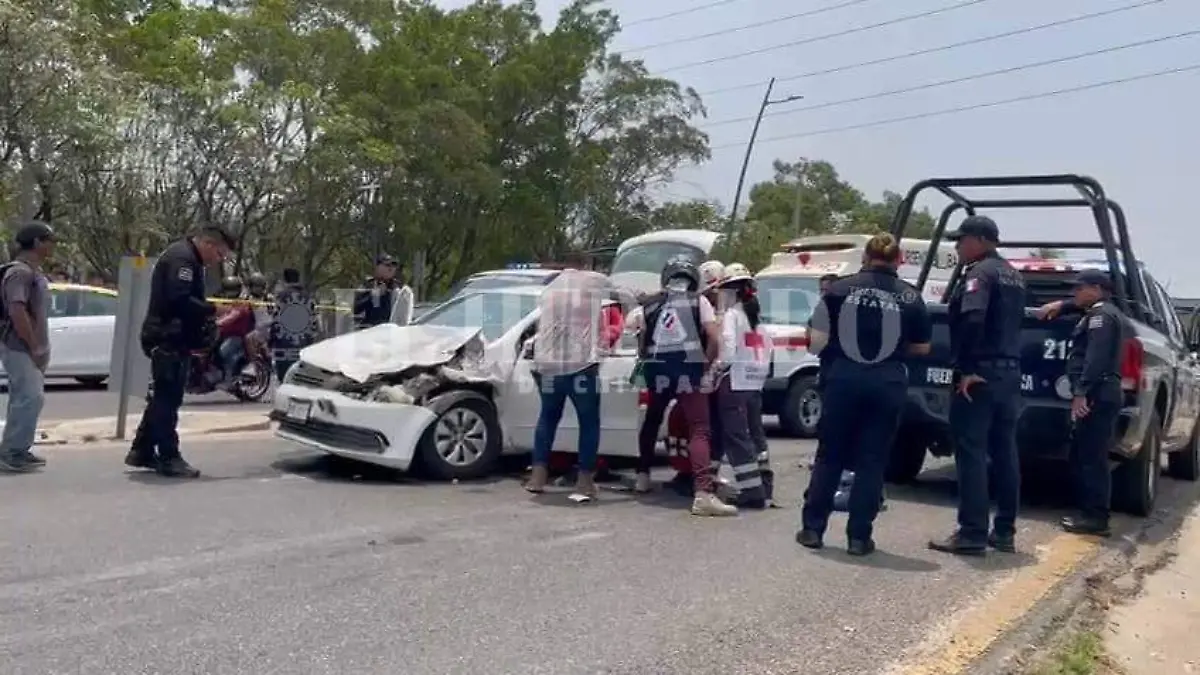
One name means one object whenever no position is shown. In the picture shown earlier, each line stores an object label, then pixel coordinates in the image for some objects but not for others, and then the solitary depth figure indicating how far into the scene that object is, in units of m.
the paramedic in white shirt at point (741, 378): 8.02
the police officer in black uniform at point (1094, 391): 7.48
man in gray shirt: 8.32
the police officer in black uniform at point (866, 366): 6.48
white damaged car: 8.41
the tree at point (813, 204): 59.09
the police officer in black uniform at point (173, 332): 8.43
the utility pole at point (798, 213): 49.09
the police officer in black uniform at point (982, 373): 6.82
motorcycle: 14.09
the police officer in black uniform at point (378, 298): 13.52
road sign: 9.94
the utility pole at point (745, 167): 36.65
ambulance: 12.77
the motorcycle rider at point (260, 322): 14.41
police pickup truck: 8.08
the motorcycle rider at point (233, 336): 14.23
